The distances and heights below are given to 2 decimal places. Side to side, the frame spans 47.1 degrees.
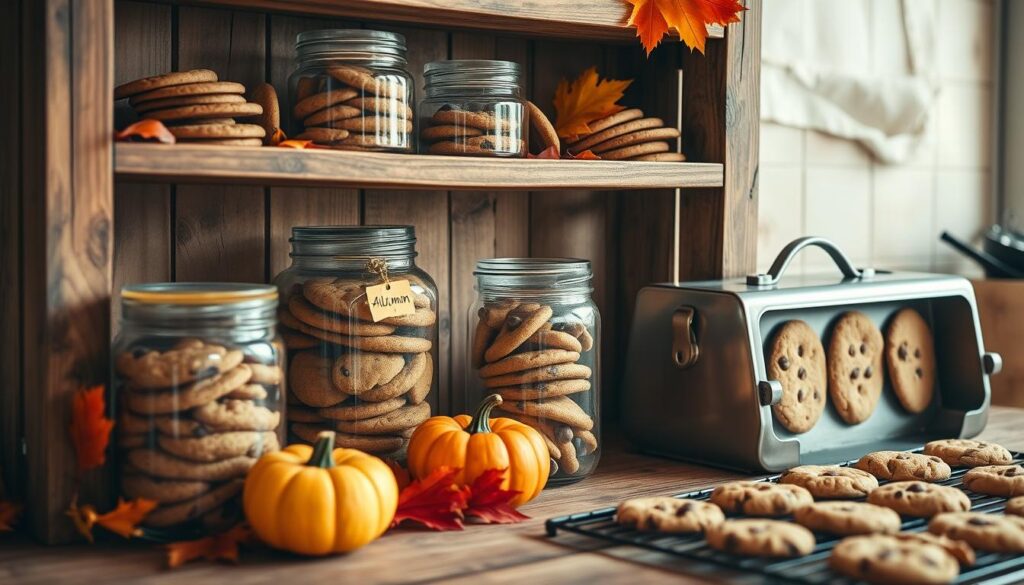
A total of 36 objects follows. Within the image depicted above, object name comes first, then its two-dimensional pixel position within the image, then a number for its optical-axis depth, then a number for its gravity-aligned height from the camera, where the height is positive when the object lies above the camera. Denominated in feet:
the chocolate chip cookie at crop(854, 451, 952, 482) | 4.69 -0.84
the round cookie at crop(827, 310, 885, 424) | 5.49 -0.51
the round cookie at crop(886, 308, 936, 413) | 5.77 -0.49
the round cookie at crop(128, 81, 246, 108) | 4.21 +0.59
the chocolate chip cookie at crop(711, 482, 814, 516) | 4.09 -0.85
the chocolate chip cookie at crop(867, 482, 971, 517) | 4.11 -0.85
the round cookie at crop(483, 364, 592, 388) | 4.80 -0.49
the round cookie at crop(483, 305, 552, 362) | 4.76 -0.30
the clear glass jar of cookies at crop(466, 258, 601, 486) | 4.80 -0.40
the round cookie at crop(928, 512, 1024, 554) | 3.70 -0.86
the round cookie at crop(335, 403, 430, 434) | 4.60 -0.66
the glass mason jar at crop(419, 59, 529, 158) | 4.84 +0.61
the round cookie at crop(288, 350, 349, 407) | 4.56 -0.49
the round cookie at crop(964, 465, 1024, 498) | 4.44 -0.84
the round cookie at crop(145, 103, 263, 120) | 4.19 +0.51
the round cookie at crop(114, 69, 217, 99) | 4.22 +0.62
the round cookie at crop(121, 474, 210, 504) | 3.91 -0.78
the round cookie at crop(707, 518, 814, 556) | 3.65 -0.88
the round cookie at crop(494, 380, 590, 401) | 4.80 -0.55
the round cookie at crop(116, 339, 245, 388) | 3.86 -0.36
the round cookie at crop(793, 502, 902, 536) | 3.83 -0.86
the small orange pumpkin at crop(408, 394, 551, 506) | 4.37 -0.73
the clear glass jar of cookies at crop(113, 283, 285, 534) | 3.88 -0.49
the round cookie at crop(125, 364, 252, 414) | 3.87 -0.47
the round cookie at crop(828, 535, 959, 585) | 3.34 -0.88
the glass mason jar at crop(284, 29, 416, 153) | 4.53 +0.64
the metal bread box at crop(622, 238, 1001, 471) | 4.98 -0.50
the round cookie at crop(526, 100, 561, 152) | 5.19 +0.56
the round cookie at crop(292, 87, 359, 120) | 4.54 +0.60
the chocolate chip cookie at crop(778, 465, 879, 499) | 4.39 -0.84
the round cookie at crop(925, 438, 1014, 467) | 4.94 -0.82
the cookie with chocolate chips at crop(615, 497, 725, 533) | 3.92 -0.87
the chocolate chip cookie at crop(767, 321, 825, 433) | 5.18 -0.51
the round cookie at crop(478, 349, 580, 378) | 4.77 -0.42
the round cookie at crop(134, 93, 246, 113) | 4.22 +0.55
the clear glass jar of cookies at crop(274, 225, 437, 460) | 4.55 -0.33
